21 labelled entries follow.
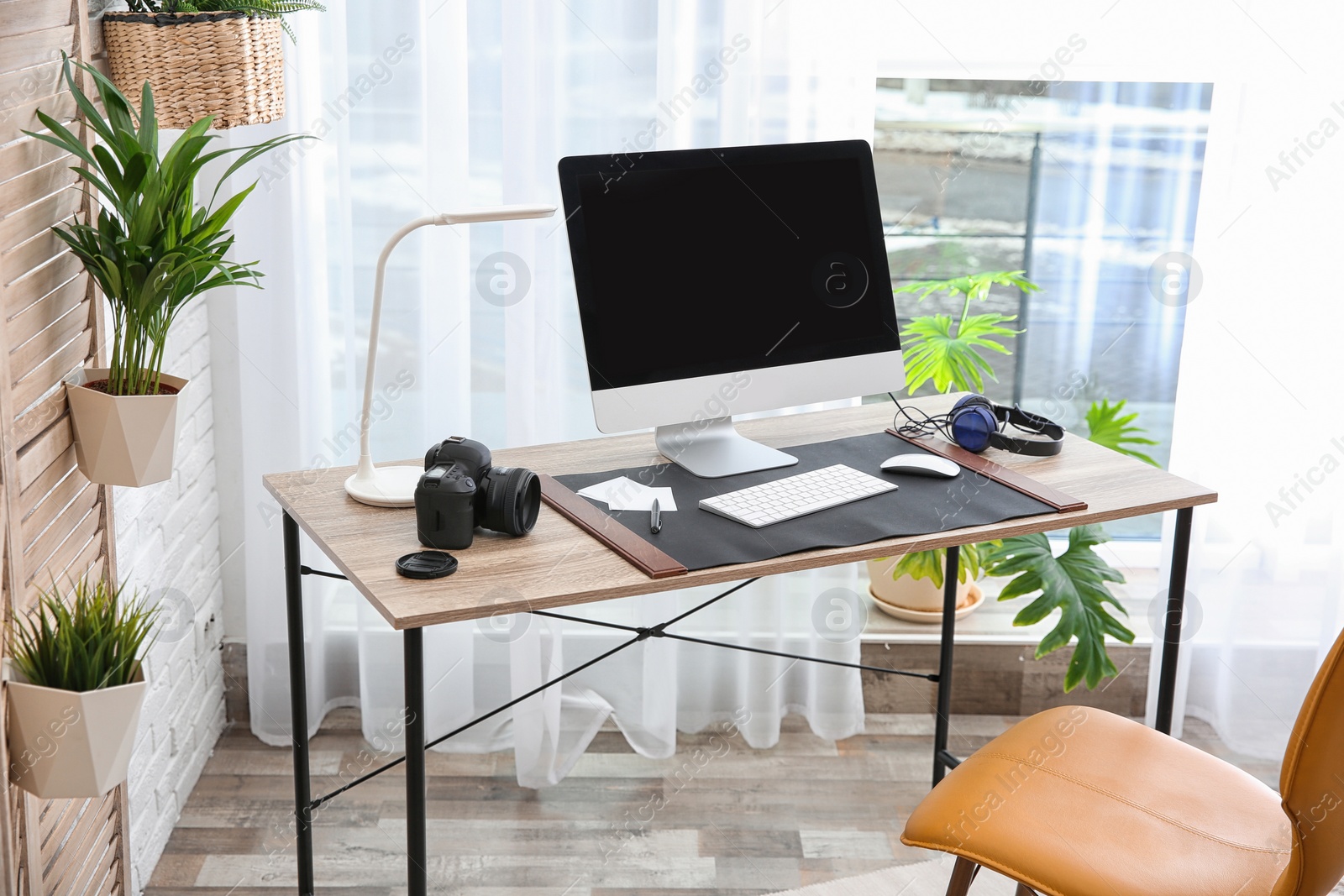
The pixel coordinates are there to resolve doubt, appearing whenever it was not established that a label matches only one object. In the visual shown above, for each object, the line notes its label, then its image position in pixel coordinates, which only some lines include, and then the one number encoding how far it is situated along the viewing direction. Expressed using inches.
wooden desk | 58.4
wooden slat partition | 58.3
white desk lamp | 65.5
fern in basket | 70.7
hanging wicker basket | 69.3
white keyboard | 67.8
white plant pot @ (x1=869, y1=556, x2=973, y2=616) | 112.0
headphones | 79.4
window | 110.0
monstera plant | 93.0
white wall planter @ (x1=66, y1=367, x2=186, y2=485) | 65.4
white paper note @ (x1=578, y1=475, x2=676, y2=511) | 69.9
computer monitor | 70.7
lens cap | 59.4
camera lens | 63.7
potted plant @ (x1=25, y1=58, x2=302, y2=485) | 62.1
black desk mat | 64.3
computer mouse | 74.6
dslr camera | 62.2
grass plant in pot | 58.5
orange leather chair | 55.2
